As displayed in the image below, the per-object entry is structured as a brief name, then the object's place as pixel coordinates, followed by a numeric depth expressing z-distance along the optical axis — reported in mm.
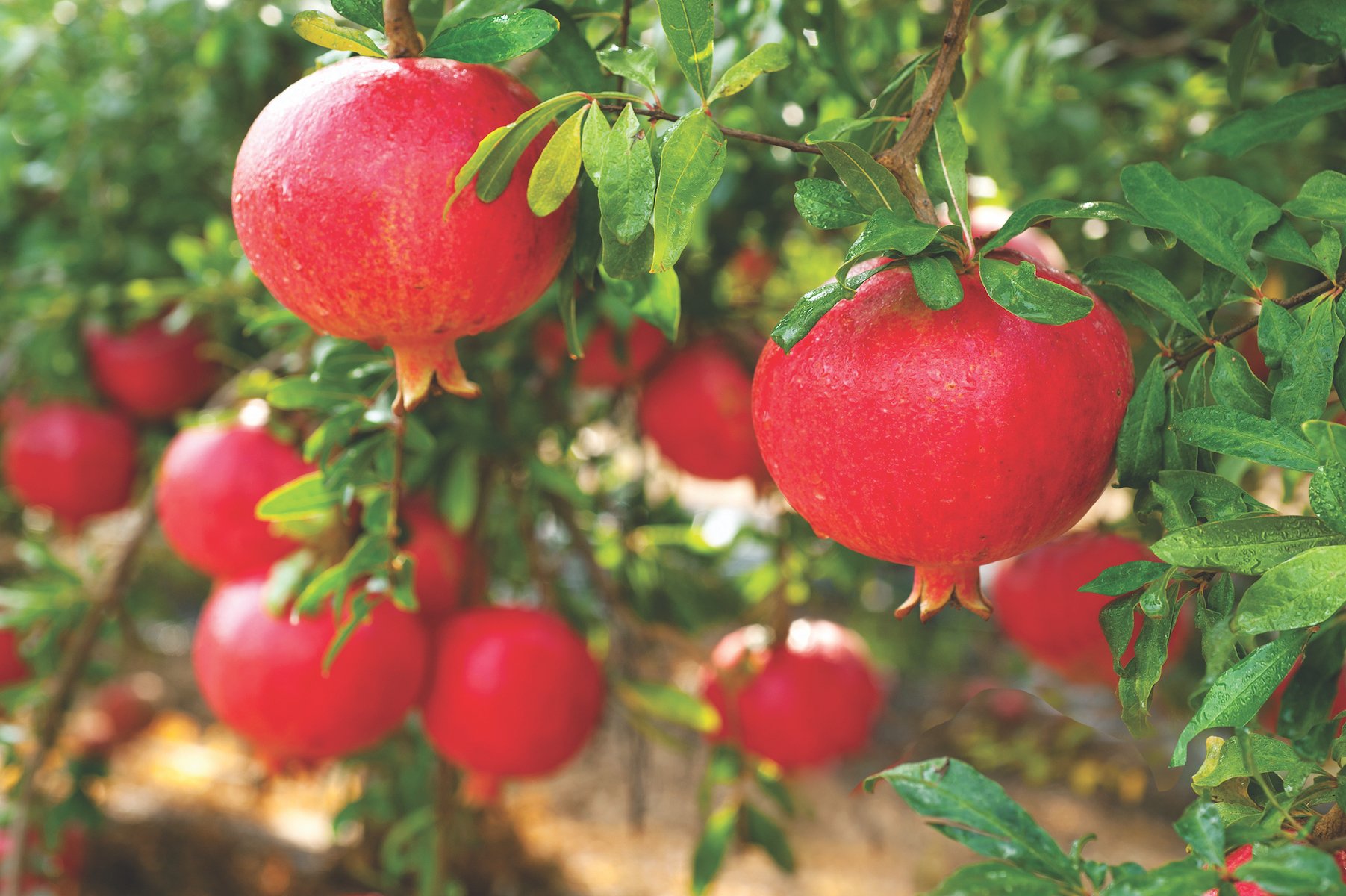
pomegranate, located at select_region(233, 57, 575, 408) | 424
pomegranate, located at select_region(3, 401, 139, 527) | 1216
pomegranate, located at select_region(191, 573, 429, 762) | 809
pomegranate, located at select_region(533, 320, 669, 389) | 991
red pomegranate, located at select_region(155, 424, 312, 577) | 876
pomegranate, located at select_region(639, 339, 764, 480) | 984
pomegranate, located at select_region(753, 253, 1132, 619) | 393
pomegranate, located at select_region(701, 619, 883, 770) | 1081
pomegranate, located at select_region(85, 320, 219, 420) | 1198
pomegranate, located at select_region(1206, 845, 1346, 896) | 382
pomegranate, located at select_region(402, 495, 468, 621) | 945
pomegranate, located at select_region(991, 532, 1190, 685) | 977
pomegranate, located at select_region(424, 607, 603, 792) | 859
